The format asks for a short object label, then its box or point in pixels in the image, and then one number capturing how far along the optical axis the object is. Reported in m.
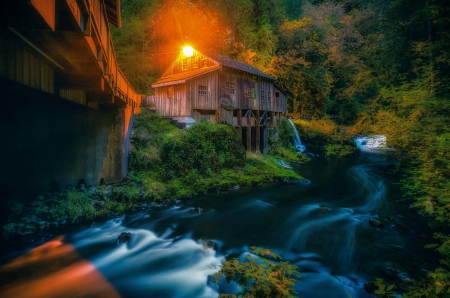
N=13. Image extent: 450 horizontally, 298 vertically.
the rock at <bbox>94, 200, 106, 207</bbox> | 10.14
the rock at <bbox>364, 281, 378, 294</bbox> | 5.78
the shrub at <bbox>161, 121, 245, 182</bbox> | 13.44
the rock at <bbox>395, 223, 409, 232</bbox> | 8.87
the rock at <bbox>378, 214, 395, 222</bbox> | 9.68
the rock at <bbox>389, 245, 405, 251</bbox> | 7.60
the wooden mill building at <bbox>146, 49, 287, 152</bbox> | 18.66
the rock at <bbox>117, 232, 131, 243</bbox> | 8.56
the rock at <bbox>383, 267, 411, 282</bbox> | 6.07
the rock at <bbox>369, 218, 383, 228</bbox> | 9.30
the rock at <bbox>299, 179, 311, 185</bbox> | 16.24
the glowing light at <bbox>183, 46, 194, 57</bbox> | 21.70
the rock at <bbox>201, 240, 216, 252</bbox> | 8.15
